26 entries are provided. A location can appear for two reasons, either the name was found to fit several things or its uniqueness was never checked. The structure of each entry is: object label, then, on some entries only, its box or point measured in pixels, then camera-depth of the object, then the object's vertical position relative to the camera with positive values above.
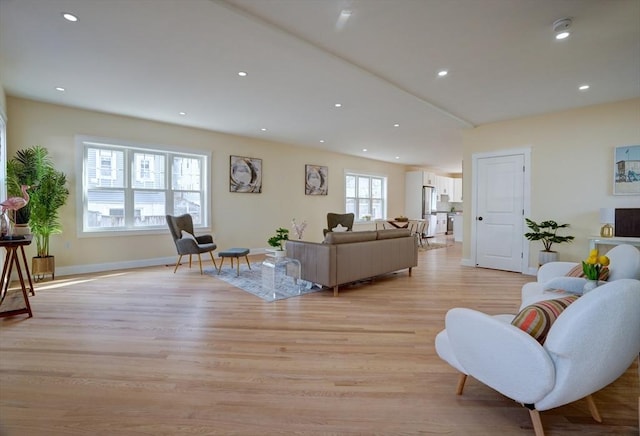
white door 5.34 +0.08
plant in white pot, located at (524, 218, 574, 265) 4.76 -0.31
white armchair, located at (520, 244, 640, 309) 2.11 -0.49
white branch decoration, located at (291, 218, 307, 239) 4.50 -0.19
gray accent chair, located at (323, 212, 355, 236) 7.32 -0.09
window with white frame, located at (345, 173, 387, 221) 9.38 +0.66
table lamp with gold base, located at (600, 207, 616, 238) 4.29 -0.04
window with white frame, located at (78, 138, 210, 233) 5.15 +0.55
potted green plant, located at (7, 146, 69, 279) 4.25 +0.33
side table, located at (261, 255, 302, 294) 4.06 -0.80
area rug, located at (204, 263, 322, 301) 3.91 -0.98
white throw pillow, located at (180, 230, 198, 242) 5.63 -0.37
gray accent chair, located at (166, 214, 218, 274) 5.05 -0.41
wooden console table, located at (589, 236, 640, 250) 3.98 -0.32
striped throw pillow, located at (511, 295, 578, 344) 1.42 -0.48
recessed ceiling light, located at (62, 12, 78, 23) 2.48 +1.63
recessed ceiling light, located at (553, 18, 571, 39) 2.46 +1.57
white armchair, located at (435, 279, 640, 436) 1.27 -0.59
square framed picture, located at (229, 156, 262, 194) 6.70 +0.93
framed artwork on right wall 4.33 +0.67
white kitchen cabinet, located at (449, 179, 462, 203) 12.72 +1.02
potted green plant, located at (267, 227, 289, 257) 4.12 -0.38
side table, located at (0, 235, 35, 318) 2.94 -0.78
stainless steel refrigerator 10.69 +0.34
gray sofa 3.87 -0.54
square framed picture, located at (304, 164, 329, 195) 8.08 +0.98
